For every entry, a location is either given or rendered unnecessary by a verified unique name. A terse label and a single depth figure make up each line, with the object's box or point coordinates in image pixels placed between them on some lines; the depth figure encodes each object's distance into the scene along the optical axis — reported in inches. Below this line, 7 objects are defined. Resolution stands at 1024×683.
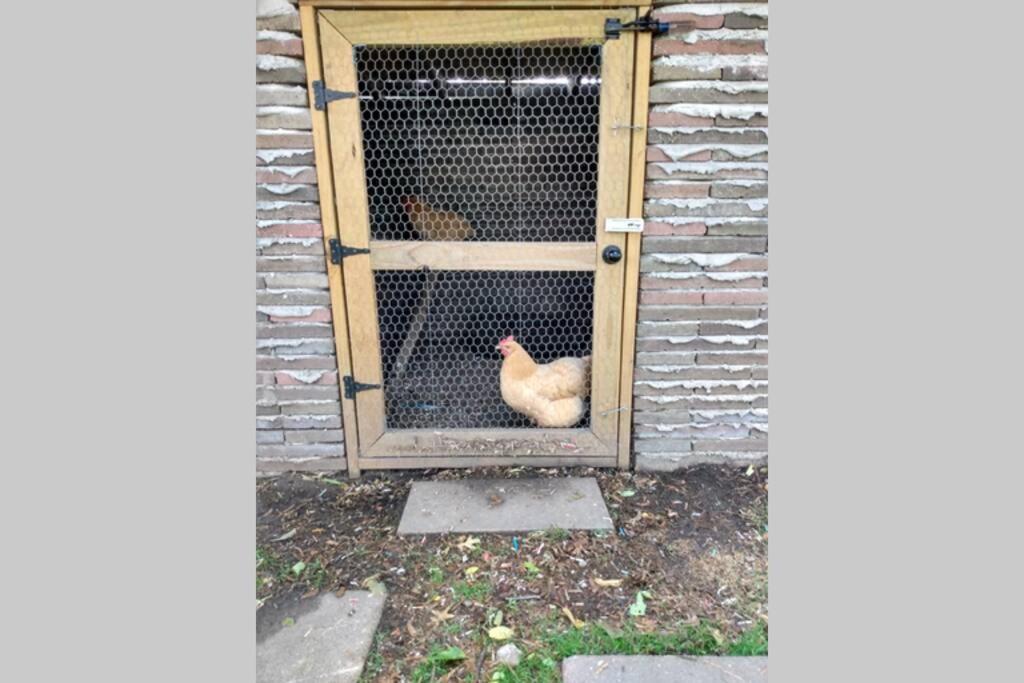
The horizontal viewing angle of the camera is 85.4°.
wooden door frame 83.3
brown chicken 113.0
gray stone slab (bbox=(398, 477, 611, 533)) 93.0
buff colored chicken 105.6
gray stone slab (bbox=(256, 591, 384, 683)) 68.3
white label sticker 93.2
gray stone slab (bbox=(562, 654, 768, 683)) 66.8
